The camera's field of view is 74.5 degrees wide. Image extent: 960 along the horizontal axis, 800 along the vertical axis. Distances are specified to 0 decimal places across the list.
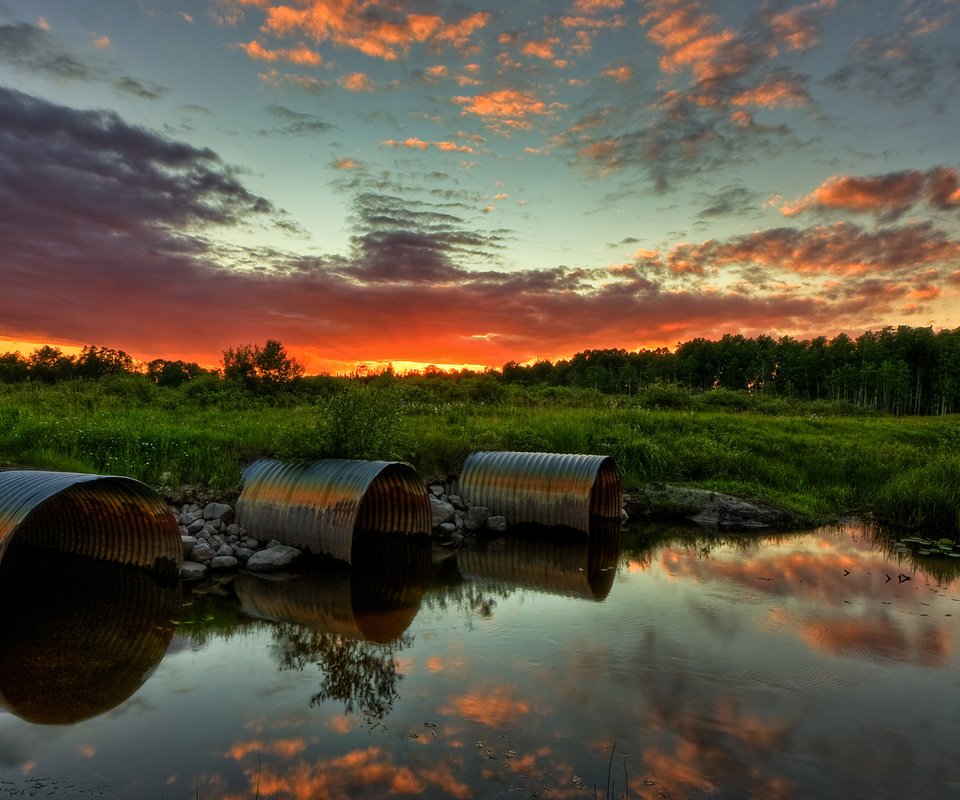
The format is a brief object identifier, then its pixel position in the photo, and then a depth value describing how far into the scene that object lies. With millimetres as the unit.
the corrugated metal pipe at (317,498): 11398
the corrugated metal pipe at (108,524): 10180
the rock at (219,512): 12688
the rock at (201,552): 11461
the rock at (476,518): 15323
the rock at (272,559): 11422
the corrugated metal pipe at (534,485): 14734
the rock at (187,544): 11477
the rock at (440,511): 14929
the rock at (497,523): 15297
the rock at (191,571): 11031
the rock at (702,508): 17562
